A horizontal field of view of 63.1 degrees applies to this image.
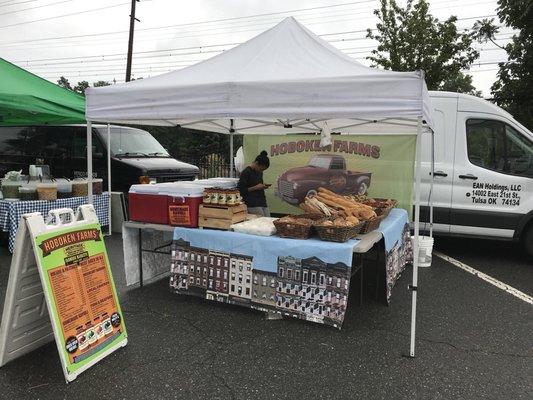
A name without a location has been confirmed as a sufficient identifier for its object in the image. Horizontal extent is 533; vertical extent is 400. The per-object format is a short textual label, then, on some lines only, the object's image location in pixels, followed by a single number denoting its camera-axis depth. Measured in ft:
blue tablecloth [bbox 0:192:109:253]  19.85
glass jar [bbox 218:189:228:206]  13.87
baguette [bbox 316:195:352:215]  13.76
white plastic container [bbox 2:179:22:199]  20.48
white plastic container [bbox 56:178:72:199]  22.07
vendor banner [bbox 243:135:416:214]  21.72
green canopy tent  20.33
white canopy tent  10.75
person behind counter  17.89
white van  20.12
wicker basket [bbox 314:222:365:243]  12.15
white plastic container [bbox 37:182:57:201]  20.72
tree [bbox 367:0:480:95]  54.65
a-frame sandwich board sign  9.49
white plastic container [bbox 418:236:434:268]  19.13
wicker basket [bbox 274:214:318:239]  12.73
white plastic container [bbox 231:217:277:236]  13.23
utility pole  58.94
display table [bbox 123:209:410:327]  12.13
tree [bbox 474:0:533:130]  38.04
